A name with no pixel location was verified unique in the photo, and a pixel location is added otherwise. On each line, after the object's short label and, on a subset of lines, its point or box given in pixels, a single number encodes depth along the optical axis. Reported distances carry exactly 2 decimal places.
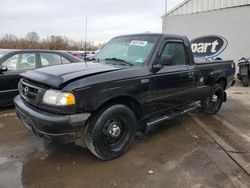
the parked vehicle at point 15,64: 4.61
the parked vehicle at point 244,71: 7.93
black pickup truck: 2.41
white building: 9.12
